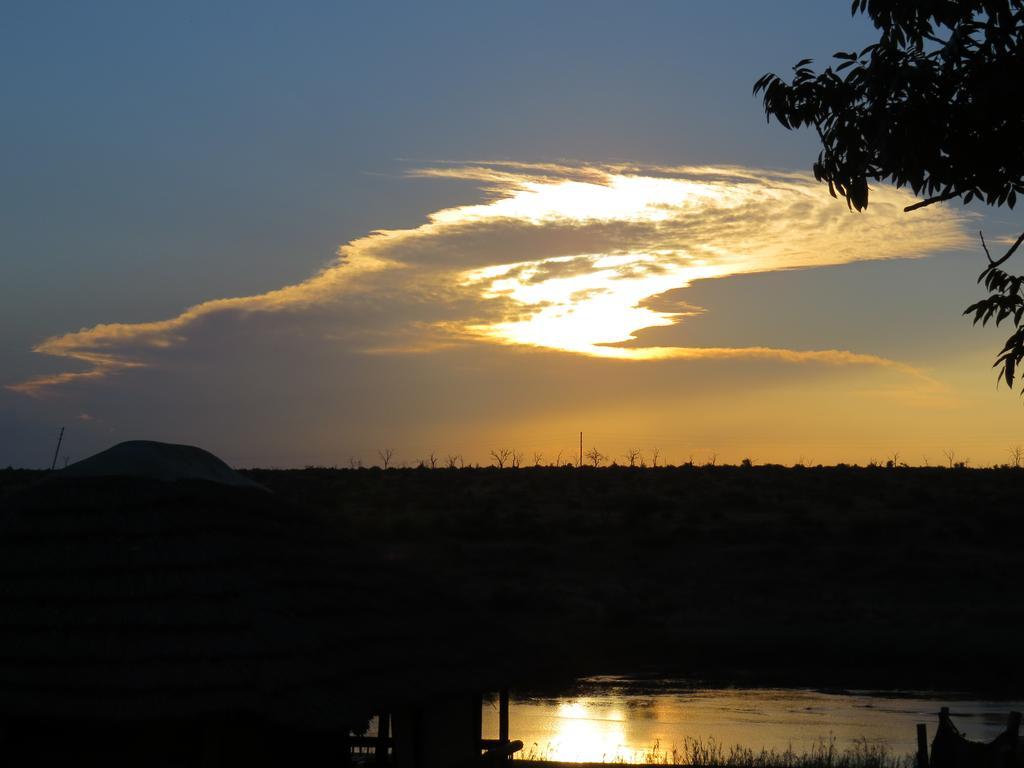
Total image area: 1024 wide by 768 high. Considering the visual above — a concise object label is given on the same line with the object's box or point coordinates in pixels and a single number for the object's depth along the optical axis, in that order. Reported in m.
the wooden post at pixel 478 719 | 15.78
